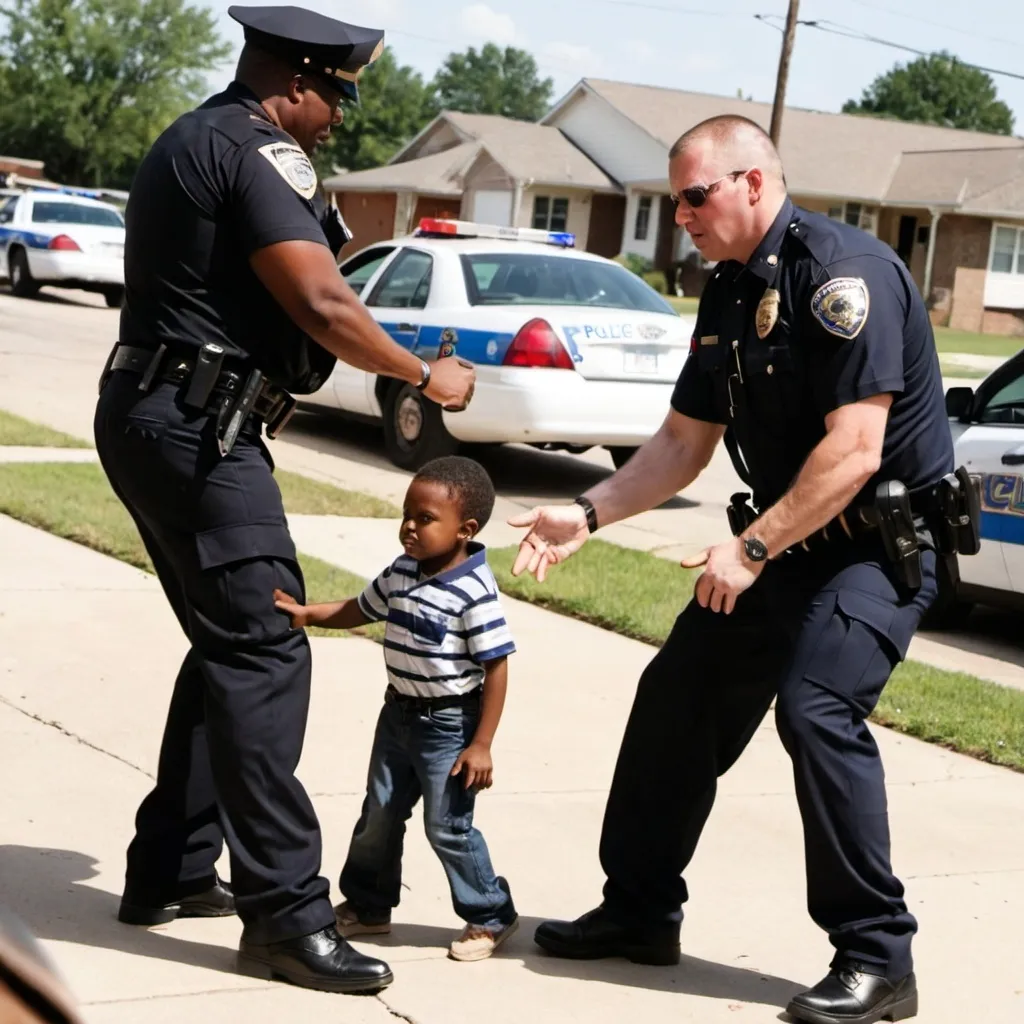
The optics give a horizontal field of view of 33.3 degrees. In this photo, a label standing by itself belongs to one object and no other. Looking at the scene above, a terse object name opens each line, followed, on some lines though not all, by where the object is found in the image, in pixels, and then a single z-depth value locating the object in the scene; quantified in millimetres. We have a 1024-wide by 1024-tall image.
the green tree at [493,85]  147750
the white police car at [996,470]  7754
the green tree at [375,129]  93188
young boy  3746
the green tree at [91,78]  68375
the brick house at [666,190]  46000
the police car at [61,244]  25500
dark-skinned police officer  3531
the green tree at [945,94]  110500
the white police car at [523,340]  10828
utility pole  35094
